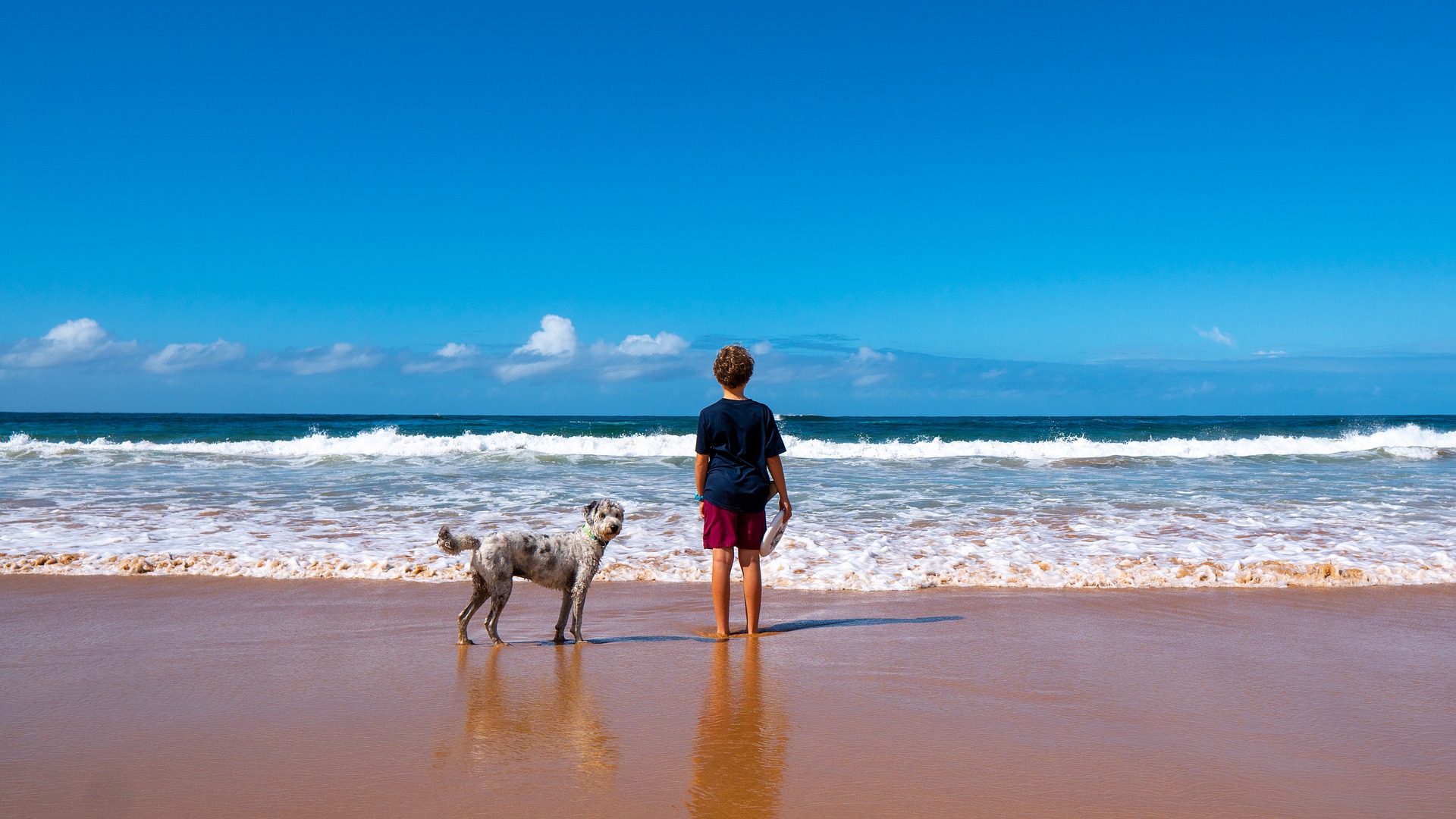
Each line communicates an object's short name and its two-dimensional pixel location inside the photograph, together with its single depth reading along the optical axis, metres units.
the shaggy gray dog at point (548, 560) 4.94
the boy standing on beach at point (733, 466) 5.24
